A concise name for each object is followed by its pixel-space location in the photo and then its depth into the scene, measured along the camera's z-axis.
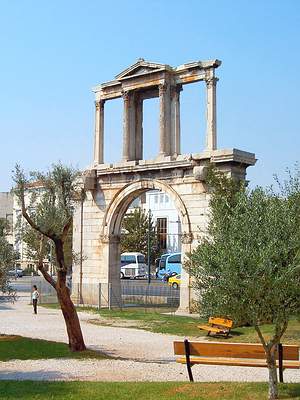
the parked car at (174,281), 48.11
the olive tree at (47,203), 17.40
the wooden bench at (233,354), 11.43
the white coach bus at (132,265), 67.38
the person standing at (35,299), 27.40
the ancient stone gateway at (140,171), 25.91
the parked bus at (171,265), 59.21
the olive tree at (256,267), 9.37
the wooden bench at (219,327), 19.31
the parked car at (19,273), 72.76
